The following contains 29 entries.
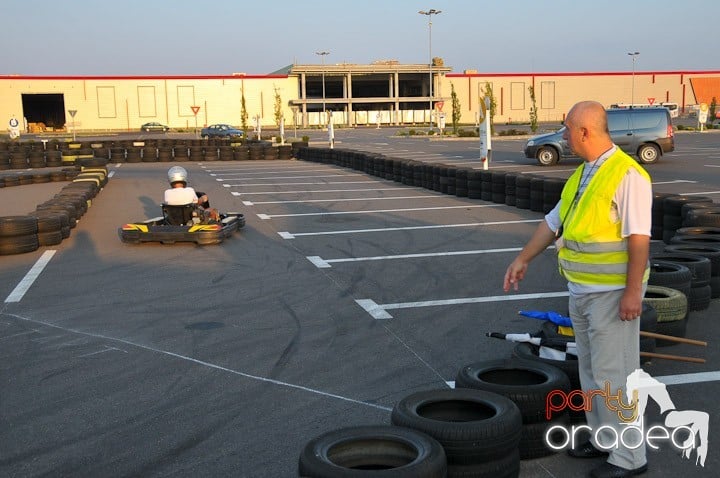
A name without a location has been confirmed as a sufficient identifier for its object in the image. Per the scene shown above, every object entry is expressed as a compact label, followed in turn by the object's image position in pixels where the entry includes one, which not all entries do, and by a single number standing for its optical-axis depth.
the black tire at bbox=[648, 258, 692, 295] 6.53
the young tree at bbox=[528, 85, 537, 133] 48.46
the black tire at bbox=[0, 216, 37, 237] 11.03
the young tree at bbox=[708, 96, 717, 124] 56.82
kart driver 12.06
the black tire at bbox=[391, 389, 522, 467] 3.69
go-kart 11.65
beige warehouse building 77.50
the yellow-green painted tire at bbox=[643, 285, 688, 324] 6.00
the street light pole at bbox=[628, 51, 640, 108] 88.06
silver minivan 23.92
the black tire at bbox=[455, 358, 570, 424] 4.23
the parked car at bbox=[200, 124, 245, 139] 60.46
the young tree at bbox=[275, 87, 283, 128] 69.69
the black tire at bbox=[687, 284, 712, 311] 7.03
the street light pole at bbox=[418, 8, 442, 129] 68.19
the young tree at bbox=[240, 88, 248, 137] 51.89
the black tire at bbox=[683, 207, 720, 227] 9.23
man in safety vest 3.63
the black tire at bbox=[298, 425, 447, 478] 3.43
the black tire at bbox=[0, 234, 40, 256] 11.02
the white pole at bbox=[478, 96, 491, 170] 18.25
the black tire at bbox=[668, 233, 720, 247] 8.33
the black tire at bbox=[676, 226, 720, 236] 8.80
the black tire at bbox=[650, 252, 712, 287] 7.01
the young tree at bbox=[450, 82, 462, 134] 52.44
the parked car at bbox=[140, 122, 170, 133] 73.19
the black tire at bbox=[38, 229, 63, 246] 11.70
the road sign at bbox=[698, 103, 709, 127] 47.16
